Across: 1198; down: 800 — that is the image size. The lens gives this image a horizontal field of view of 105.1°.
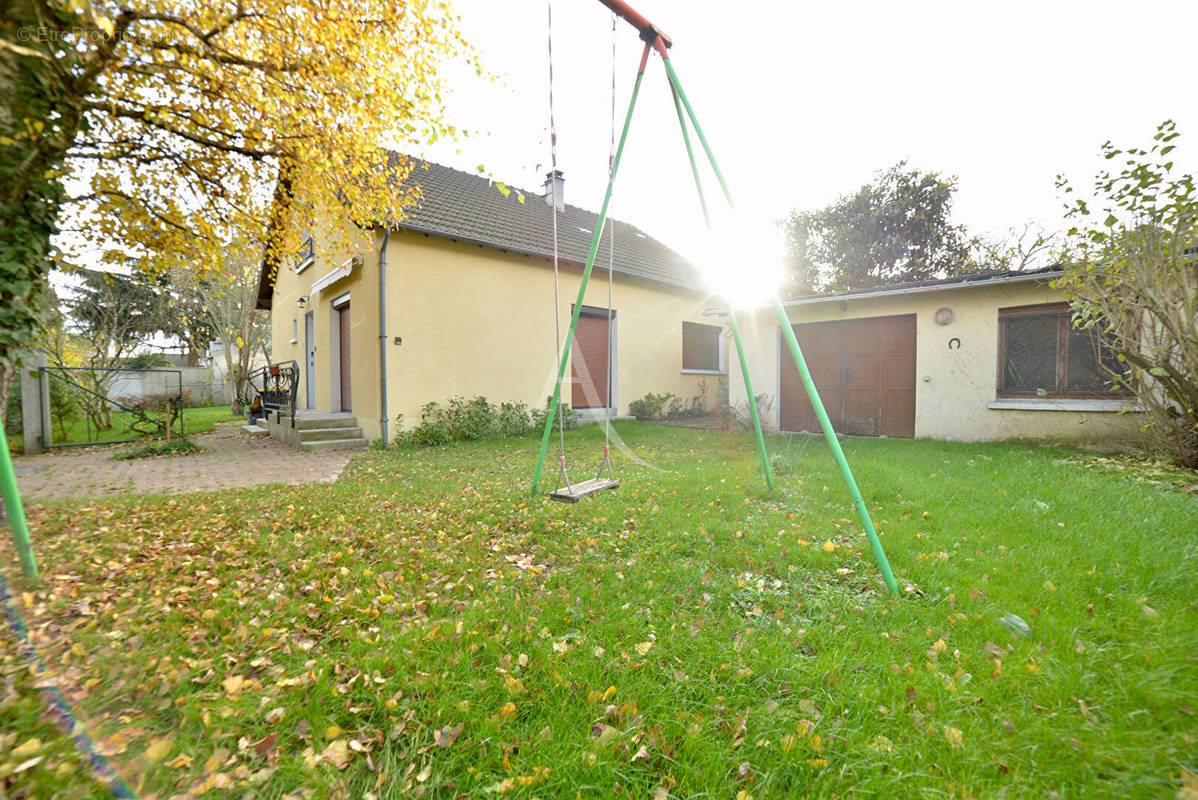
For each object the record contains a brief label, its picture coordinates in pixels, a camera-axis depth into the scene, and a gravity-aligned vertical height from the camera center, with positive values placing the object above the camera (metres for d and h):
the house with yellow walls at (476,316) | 8.40 +1.67
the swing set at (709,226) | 2.62 +1.22
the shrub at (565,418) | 10.04 -0.64
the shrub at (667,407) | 12.05 -0.51
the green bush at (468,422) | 8.45 -0.64
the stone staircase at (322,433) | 8.27 -0.79
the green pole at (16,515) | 2.17 -0.62
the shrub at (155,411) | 9.17 -0.47
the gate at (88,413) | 8.54 -0.42
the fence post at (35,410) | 7.82 -0.30
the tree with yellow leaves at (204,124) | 3.27 +3.05
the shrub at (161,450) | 7.55 -0.99
